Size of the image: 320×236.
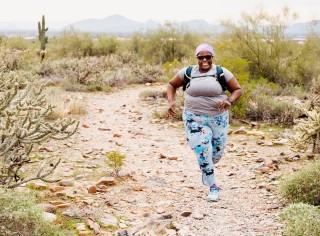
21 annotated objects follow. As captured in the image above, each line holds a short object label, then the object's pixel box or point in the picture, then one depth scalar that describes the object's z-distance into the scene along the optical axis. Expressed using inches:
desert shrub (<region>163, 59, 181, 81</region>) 451.2
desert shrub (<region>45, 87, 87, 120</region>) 371.2
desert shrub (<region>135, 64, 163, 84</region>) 666.8
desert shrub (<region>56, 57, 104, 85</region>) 580.4
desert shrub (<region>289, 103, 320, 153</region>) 255.1
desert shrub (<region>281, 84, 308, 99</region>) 482.0
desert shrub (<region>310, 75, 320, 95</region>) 408.8
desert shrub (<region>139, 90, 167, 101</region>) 510.9
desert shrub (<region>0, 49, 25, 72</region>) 607.5
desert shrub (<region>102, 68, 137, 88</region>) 616.7
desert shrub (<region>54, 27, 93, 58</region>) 1055.6
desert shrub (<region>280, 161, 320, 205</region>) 174.6
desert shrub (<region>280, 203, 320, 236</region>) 141.3
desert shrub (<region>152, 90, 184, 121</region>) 390.2
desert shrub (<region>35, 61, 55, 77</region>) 643.0
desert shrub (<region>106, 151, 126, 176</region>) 225.3
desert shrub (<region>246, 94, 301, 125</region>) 376.2
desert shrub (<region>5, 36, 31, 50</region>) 1290.6
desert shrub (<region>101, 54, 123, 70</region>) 776.3
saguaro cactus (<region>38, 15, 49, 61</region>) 959.0
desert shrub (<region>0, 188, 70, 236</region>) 128.2
